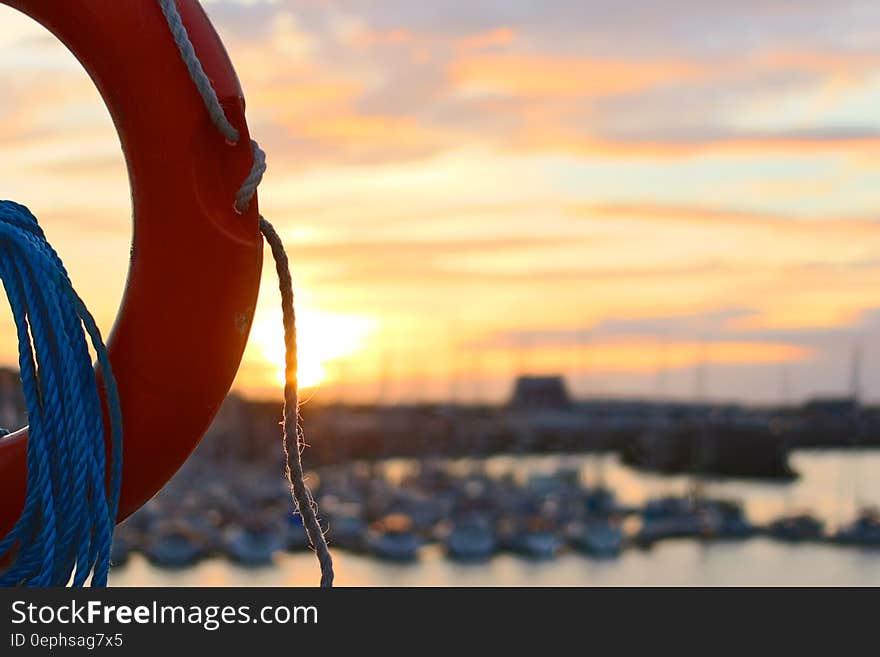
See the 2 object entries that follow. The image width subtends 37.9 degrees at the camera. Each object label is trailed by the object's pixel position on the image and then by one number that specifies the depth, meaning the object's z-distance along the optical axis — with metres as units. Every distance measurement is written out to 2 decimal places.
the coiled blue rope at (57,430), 2.08
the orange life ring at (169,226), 2.11
